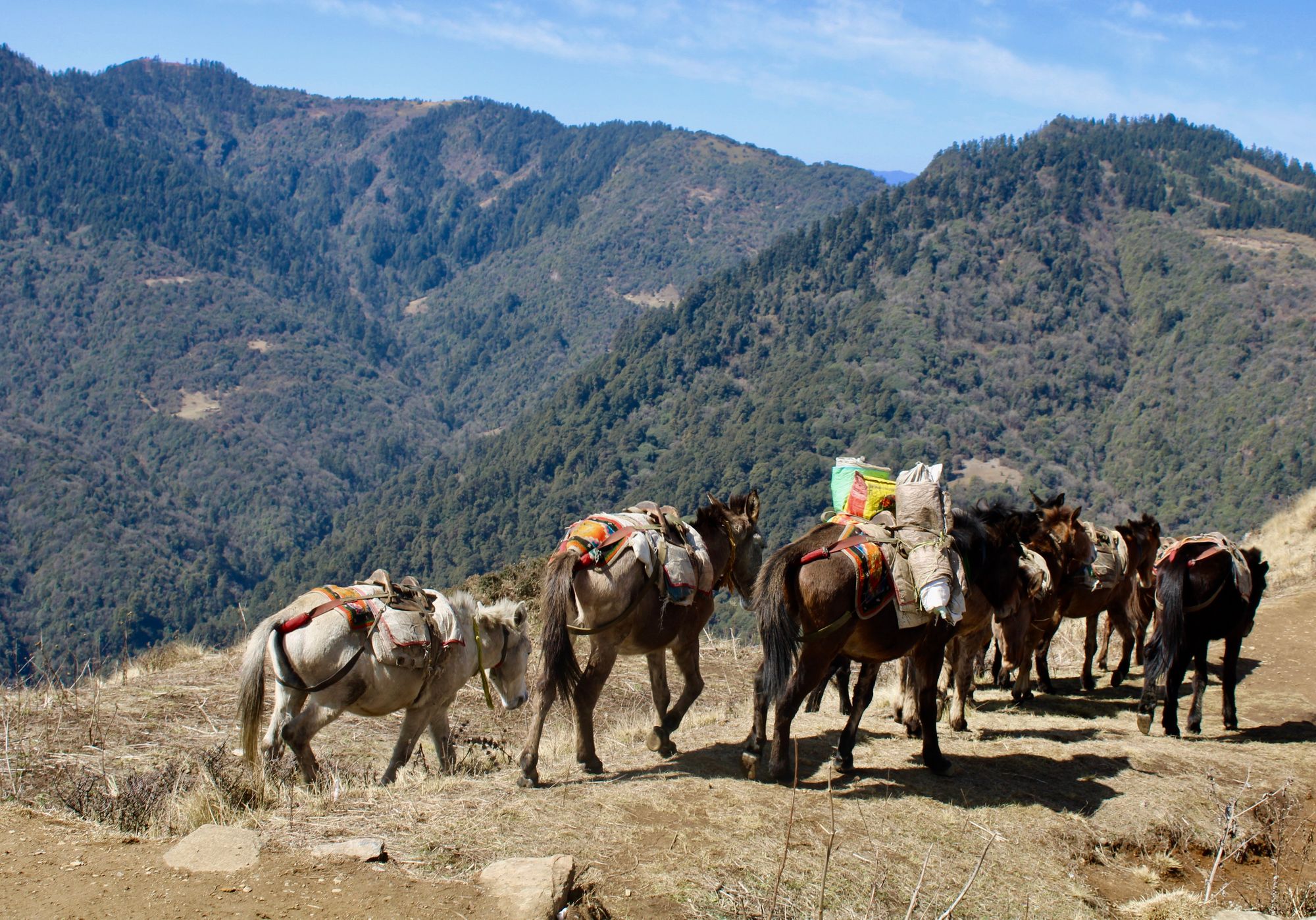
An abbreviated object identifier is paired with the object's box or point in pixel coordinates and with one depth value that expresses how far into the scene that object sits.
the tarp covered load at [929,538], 6.95
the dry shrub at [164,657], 11.98
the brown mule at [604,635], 7.14
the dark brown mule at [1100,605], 10.70
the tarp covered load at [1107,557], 10.93
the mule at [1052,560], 10.16
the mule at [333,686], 6.95
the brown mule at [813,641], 7.00
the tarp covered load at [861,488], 8.38
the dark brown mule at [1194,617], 9.30
